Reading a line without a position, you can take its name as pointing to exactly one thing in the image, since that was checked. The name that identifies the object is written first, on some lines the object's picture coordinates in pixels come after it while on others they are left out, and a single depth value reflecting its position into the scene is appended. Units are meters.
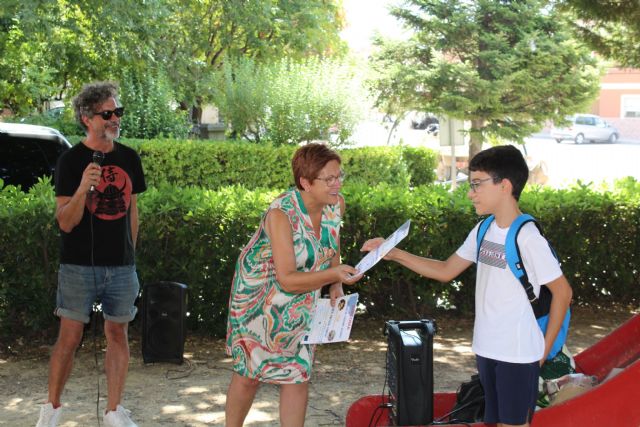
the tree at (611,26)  8.84
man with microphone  4.66
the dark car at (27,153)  8.55
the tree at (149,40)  10.24
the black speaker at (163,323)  6.48
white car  46.38
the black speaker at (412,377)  4.16
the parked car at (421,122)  50.11
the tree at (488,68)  23.64
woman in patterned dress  3.96
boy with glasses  3.52
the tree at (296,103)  16.56
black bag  4.23
